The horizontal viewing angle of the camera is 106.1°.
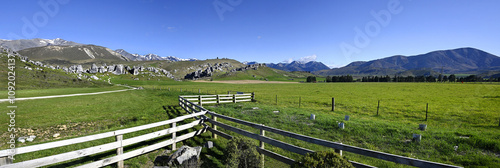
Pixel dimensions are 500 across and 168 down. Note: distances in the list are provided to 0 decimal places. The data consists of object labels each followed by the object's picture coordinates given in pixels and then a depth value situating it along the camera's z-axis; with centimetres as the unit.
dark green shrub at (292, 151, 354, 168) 409
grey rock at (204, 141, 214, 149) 850
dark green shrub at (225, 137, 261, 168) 555
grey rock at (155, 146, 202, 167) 609
